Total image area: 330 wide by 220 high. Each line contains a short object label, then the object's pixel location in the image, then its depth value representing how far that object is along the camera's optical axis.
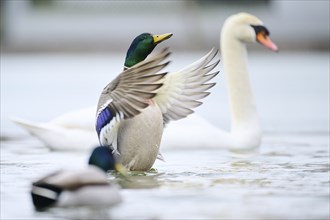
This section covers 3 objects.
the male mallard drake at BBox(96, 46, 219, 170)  14.34
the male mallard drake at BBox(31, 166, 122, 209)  11.80
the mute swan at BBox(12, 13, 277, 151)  19.19
